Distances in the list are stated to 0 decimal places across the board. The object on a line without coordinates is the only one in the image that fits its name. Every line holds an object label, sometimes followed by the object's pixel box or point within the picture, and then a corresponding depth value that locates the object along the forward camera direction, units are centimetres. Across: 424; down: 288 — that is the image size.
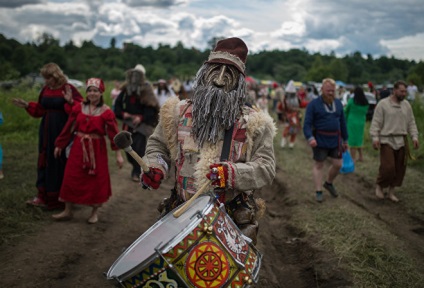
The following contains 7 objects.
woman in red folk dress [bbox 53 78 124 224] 608
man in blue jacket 764
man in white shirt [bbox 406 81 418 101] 2398
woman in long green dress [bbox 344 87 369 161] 1140
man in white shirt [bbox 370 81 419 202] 788
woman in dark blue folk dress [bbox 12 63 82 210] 658
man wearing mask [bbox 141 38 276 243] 335
